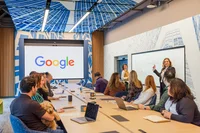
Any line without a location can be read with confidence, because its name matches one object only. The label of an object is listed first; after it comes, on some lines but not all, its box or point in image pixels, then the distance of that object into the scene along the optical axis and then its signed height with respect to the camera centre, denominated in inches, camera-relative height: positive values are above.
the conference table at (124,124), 87.6 -24.7
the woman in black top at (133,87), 182.4 -16.6
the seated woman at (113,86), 204.4 -17.5
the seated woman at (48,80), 191.7 -13.0
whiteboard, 219.5 +7.2
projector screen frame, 383.2 +41.0
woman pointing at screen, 229.8 +0.4
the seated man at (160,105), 130.2 -22.8
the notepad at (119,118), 103.8 -24.5
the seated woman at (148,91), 154.5 -16.6
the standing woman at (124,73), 320.5 -8.8
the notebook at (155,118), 100.2 -23.7
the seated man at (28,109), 92.4 -17.7
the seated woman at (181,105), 99.3 -17.7
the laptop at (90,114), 103.7 -22.8
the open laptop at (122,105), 130.1 -22.7
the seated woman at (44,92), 169.7 -19.4
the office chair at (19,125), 88.6 -23.4
